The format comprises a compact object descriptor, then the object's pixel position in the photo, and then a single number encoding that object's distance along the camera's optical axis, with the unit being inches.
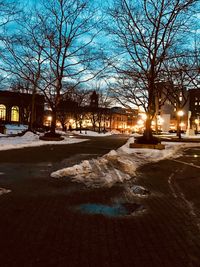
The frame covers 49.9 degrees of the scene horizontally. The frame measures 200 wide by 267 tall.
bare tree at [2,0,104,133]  805.4
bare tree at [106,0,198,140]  588.7
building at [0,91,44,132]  2001.9
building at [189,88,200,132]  3631.0
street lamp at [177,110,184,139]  1030.9
